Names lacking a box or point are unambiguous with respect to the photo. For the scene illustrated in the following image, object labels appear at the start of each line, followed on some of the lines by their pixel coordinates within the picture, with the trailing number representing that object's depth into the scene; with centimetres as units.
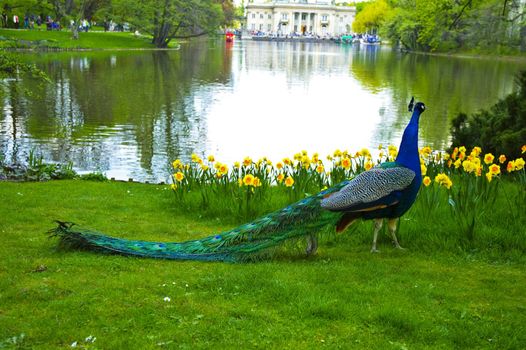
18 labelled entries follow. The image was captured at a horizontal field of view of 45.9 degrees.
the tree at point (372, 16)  11525
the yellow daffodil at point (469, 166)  682
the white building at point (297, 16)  14575
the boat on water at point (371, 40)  11738
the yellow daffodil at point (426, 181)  709
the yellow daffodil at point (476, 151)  743
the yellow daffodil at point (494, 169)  682
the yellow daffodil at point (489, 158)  723
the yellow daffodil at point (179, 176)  845
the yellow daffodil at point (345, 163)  755
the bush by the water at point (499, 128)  994
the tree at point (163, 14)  5641
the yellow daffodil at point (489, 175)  687
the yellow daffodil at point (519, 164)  678
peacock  588
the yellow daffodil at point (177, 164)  836
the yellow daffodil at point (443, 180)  662
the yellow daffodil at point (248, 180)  725
